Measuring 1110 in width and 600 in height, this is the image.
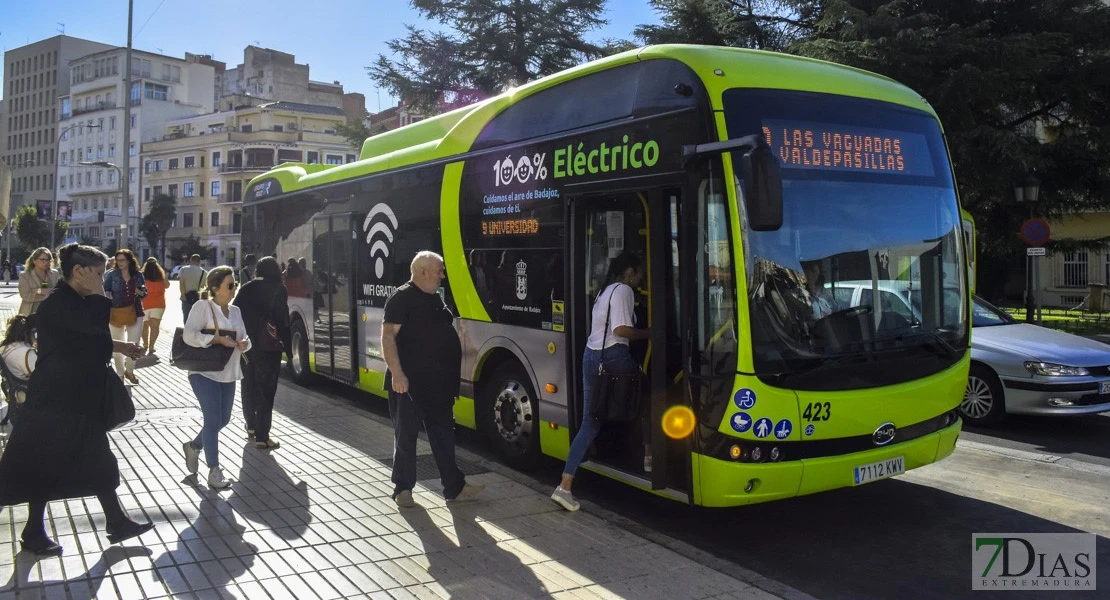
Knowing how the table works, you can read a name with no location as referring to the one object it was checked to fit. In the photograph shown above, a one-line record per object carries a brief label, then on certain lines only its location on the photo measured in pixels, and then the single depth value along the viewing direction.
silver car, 9.31
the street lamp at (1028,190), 17.14
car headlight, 9.36
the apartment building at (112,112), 91.81
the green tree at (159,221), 81.38
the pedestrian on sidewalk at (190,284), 14.77
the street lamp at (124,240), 27.01
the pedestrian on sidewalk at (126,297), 12.05
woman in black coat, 5.05
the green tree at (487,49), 25.61
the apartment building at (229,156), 81.00
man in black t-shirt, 6.10
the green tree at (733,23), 21.22
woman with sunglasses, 6.73
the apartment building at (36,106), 106.06
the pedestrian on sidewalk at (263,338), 8.18
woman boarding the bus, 6.08
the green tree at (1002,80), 17.67
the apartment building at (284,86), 91.44
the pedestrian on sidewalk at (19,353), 6.82
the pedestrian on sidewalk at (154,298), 14.00
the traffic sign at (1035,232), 15.69
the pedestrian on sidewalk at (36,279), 9.88
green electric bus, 5.37
